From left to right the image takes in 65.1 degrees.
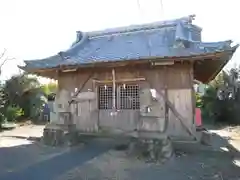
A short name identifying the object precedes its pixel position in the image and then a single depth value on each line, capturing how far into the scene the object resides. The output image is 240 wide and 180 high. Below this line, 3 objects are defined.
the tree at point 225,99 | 13.84
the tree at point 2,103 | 11.84
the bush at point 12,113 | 13.16
